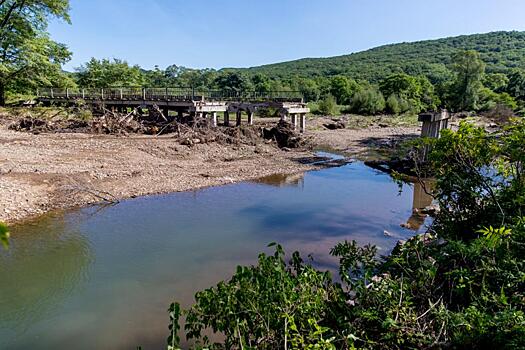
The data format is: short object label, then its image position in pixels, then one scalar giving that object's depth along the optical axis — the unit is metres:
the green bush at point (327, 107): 54.36
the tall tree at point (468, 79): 52.47
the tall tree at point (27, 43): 26.71
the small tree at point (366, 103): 58.72
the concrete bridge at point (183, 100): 28.53
